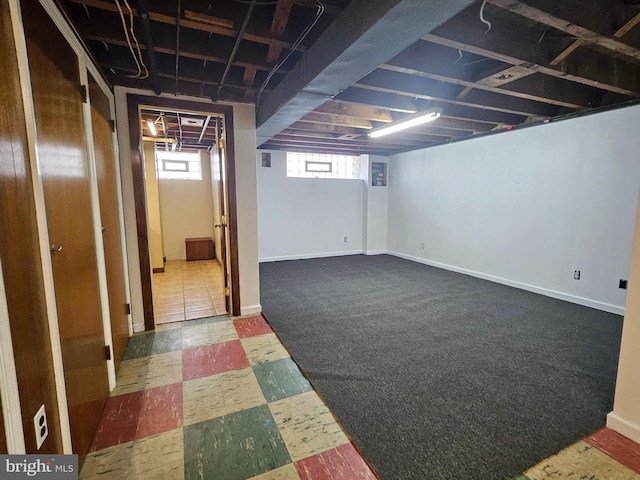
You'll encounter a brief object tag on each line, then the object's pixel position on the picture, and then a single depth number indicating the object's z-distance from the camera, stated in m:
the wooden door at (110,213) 2.11
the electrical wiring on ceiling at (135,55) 1.64
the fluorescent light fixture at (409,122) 3.41
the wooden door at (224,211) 3.22
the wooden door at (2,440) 0.86
